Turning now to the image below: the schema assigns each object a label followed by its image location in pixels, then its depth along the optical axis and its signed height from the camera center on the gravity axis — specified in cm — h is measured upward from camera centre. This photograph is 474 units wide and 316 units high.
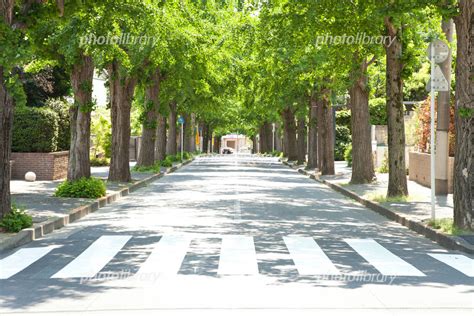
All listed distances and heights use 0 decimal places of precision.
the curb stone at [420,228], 1196 -156
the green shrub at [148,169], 3579 -110
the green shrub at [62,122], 3091 +96
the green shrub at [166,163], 4336 -100
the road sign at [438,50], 1441 +176
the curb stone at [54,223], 1195 -146
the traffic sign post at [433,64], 1436 +151
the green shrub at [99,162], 4340 -93
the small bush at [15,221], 1272 -126
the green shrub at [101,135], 4572 +63
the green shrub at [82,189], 1995 -114
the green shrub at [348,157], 4575 -75
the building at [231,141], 16538 +96
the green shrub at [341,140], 5809 +35
